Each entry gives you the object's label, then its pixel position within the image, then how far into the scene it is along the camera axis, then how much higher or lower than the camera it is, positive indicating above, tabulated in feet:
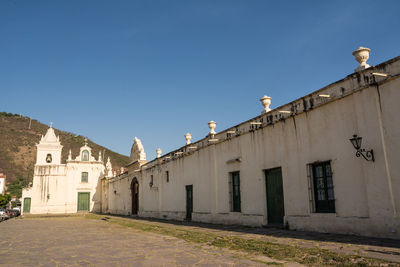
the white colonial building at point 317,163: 25.08 +3.19
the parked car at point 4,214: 93.27 -3.91
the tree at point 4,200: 172.45 +0.41
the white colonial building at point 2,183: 226.56 +12.29
